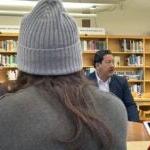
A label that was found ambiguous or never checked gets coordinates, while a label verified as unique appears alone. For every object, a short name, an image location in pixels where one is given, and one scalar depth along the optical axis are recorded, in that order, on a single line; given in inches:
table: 93.5
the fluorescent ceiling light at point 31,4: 283.3
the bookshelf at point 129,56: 331.0
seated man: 155.7
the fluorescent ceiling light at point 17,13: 314.2
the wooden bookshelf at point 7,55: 316.2
